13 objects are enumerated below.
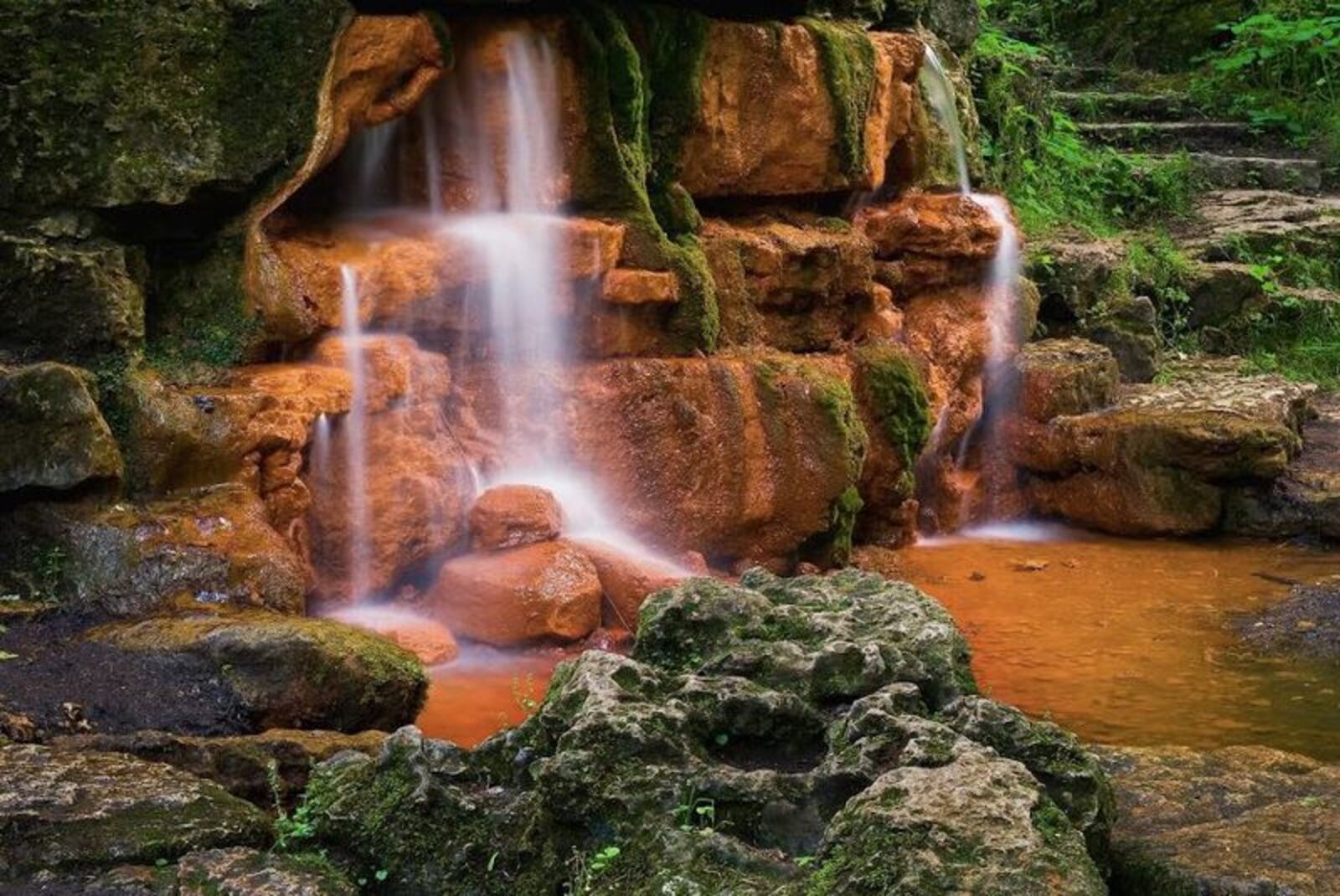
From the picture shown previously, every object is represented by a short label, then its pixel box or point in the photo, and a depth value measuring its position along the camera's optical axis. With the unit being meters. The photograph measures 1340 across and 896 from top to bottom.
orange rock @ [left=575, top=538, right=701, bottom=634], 7.52
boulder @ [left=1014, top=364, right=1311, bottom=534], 10.48
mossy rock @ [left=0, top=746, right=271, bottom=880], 3.56
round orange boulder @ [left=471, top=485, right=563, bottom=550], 7.50
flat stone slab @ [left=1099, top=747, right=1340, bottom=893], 3.49
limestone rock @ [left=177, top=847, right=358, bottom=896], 3.35
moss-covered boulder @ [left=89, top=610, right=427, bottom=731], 5.33
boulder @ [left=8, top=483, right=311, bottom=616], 6.04
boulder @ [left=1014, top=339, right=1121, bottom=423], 11.20
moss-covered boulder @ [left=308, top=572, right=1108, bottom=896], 3.02
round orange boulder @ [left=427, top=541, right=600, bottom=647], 7.12
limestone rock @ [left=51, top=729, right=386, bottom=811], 4.34
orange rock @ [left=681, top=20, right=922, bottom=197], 9.31
